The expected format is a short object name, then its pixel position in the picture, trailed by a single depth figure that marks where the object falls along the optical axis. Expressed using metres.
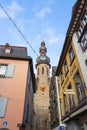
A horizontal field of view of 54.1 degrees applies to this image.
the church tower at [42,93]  22.06
